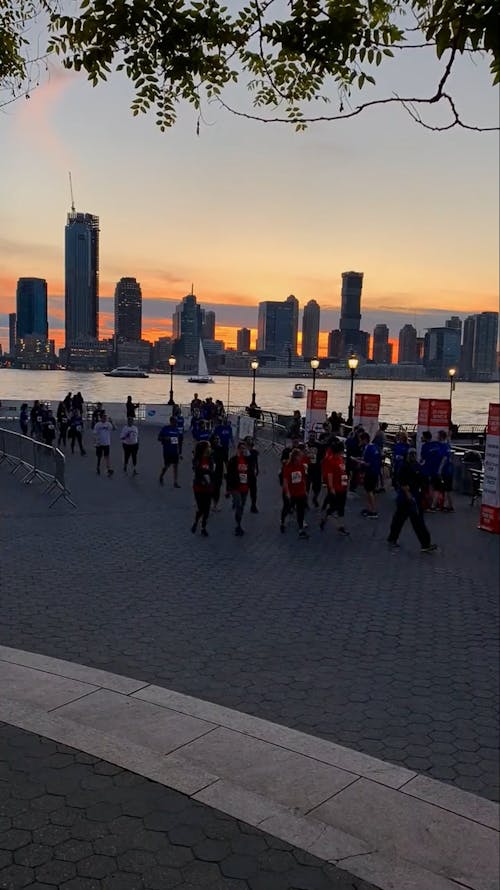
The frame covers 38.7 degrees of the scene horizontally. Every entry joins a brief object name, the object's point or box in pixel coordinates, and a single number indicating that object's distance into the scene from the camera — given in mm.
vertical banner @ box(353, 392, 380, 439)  23500
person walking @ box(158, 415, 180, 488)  19047
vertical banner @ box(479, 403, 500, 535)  15250
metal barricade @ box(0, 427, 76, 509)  17391
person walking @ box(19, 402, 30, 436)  30781
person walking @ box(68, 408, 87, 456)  26203
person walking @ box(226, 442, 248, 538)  13898
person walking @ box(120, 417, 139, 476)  21016
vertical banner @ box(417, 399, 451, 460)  20281
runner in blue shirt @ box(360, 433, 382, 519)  16266
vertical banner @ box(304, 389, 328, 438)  25062
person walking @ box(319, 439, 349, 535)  14164
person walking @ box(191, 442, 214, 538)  13520
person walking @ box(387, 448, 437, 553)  12719
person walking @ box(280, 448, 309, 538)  13891
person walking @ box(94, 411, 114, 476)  21141
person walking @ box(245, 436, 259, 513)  14602
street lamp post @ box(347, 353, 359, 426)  29062
